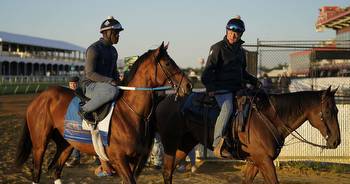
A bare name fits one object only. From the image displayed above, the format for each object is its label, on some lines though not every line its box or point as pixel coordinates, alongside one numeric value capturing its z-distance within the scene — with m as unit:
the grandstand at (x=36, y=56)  58.31
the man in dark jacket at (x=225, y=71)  6.60
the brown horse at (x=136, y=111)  5.80
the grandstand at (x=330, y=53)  17.22
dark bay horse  6.23
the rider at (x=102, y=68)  6.17
